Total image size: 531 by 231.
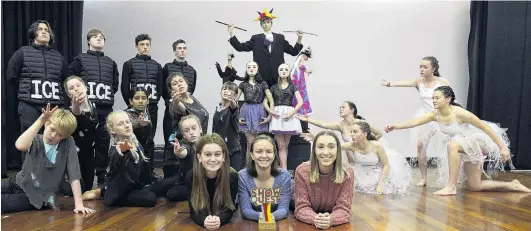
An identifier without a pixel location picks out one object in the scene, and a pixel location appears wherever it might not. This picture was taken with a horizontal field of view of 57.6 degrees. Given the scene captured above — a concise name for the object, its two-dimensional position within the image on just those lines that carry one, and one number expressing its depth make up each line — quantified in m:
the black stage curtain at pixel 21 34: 5.38
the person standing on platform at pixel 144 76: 4.34
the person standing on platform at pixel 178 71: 4.38
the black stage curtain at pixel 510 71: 6.11
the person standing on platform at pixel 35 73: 3.87
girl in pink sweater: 2.76
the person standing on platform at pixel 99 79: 4.03
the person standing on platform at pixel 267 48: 4.93
